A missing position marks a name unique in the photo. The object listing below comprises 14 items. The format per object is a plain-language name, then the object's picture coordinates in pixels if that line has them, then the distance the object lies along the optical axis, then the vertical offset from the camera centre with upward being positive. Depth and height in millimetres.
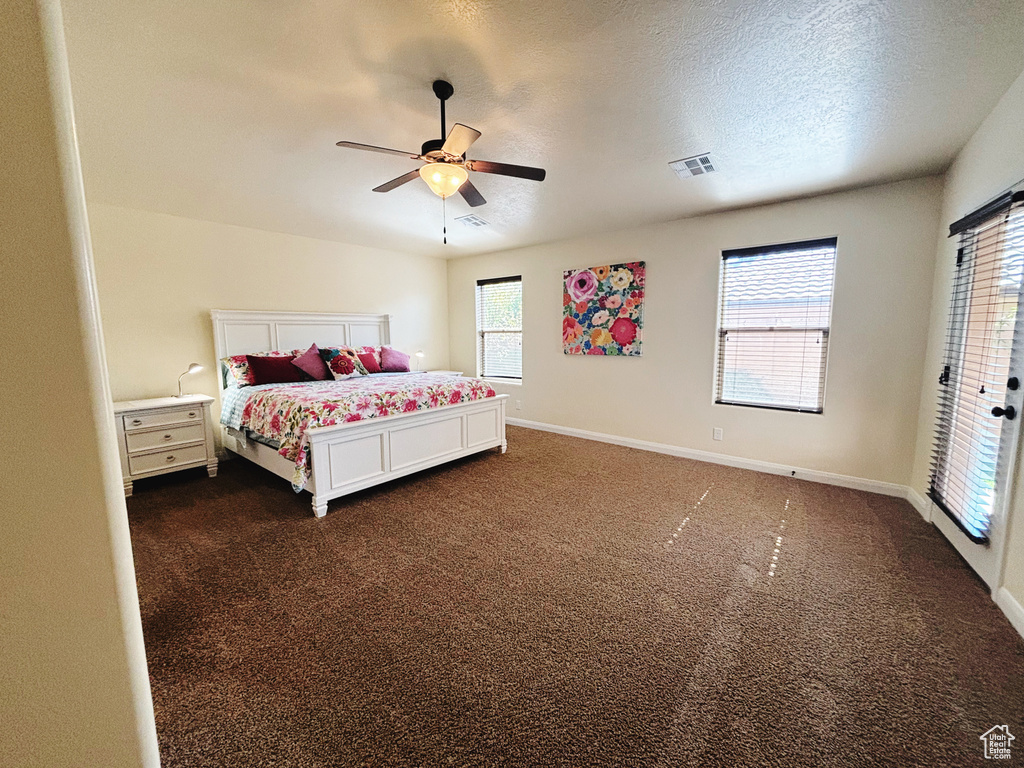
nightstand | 3109 -801
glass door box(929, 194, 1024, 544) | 1964 -209
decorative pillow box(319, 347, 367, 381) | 4164 -272
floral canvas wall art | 4281 +275
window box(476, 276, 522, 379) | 5449 +104
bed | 2861 -766
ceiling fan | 1937 +931
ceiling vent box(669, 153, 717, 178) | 2656 +1148
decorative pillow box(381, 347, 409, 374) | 4742 -299
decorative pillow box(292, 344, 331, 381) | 4023 -277
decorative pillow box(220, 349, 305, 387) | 3812 -306
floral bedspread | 2816 -525
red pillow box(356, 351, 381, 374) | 4543 -295
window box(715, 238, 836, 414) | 3324 +63
